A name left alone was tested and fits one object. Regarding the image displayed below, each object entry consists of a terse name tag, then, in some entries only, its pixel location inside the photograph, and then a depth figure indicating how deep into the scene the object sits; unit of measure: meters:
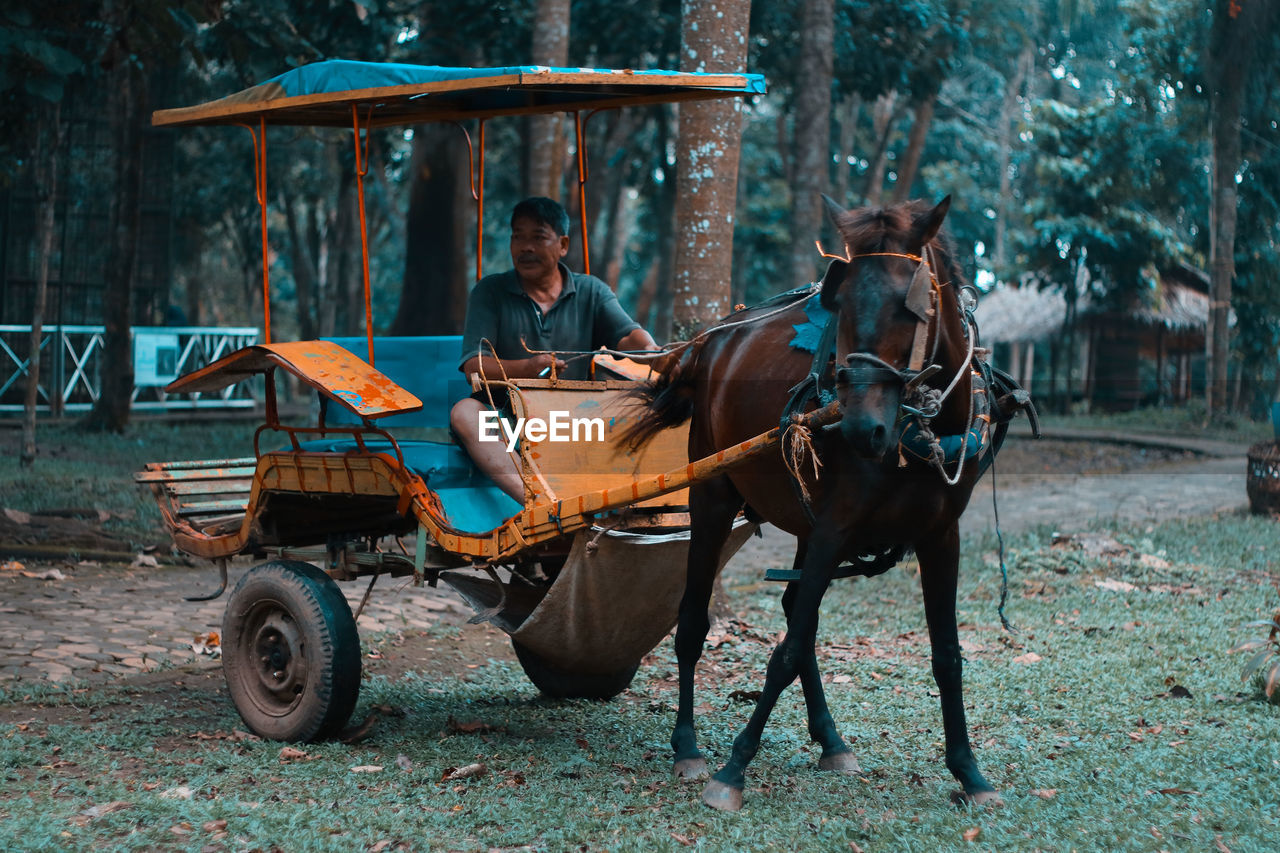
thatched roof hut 25.86
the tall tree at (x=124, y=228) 14.74
